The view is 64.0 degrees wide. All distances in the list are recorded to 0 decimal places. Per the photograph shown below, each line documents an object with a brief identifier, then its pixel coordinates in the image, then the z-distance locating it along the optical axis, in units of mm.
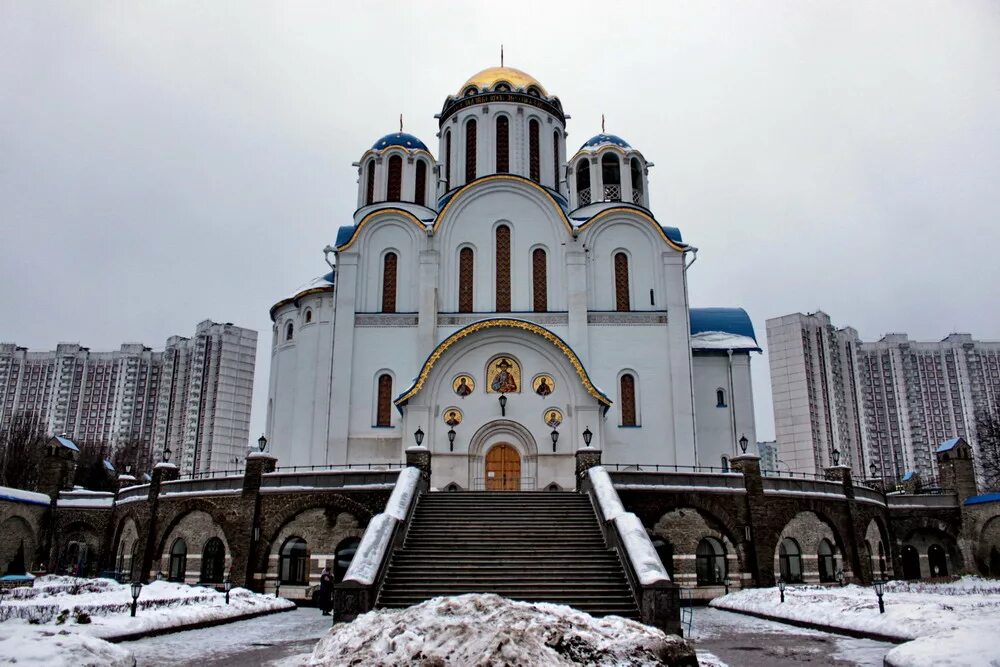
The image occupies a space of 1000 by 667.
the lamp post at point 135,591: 14844
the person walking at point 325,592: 18906
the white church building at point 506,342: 26812
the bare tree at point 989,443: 44000
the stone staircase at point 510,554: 15773
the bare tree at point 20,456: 47469
